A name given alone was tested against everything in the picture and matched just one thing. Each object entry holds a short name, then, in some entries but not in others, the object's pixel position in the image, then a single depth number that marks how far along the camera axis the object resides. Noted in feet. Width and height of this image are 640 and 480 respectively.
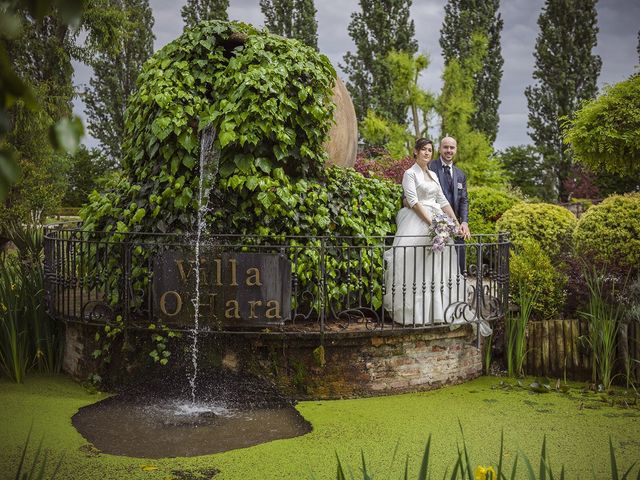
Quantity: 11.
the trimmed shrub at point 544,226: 31.60
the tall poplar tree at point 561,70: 89.30
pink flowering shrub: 39.09
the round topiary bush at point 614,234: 26.81
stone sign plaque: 20.45
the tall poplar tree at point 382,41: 83.41
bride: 21.91
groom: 27.35
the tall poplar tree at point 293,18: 93.61
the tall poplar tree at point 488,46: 88.33
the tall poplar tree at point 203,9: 92.68
